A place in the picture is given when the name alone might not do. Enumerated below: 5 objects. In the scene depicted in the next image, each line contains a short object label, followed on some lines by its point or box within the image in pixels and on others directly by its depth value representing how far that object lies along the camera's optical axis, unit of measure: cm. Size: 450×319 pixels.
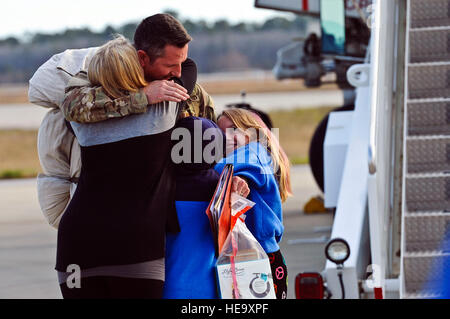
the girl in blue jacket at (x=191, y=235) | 570
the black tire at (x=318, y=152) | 1867
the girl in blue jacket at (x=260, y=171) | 619
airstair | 931
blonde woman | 559
